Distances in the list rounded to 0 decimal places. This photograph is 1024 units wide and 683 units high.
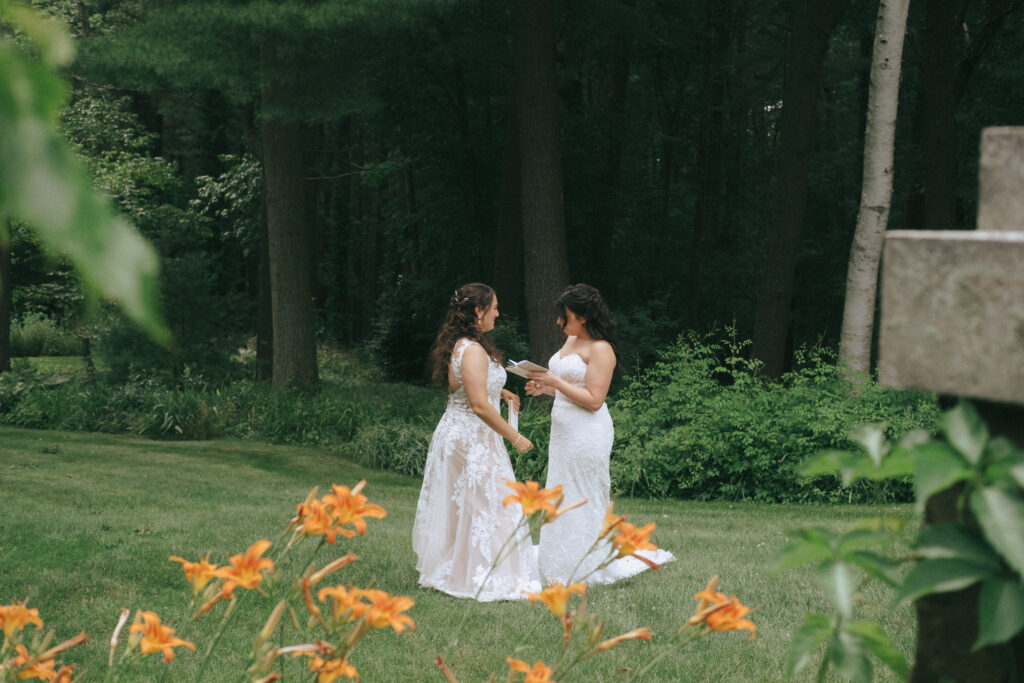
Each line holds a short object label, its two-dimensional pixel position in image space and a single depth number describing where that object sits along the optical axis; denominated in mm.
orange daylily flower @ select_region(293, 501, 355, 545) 1473
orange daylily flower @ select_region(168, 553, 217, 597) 1526
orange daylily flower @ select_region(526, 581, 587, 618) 1568
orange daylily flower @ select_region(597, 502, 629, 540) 1623
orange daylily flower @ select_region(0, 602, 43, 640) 1625
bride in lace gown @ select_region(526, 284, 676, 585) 6074
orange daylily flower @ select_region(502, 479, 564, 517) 1631
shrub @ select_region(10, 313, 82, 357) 23312
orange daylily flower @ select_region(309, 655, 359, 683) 1449
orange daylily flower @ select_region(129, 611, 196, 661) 1547
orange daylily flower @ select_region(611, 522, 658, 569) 1625
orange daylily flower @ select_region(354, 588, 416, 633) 1389
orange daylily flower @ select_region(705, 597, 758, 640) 1475
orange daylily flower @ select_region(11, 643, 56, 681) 1655
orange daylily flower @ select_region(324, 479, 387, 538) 1511
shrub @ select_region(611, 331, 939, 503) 9547
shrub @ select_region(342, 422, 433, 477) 11414
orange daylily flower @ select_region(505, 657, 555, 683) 1492
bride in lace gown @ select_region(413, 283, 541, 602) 5863
